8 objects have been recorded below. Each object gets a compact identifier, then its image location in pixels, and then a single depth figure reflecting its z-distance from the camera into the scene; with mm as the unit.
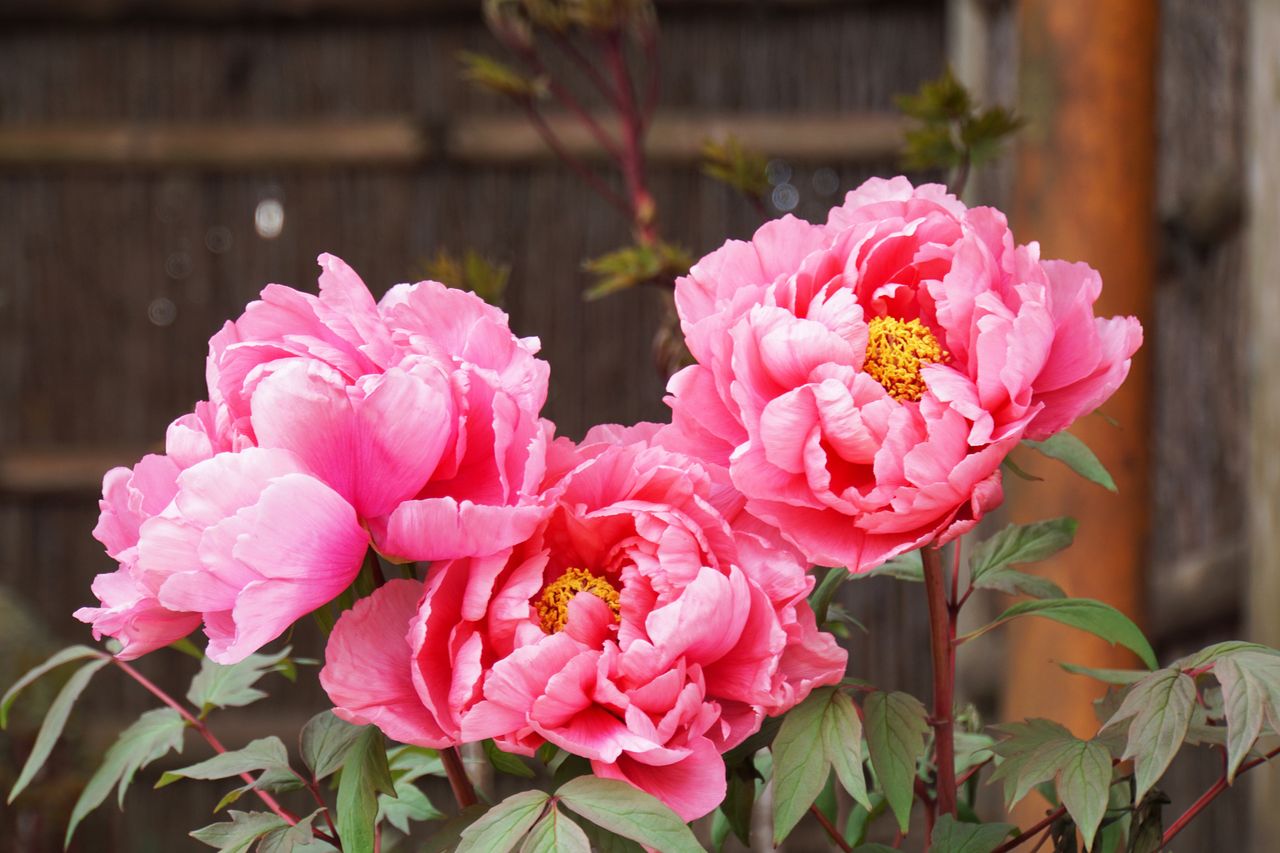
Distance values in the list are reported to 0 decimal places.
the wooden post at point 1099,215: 2967
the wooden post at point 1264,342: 3158
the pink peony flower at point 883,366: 1232
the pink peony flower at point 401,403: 1216
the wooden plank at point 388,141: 4518
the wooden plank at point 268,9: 4554
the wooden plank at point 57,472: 4775
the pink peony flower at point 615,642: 1216
